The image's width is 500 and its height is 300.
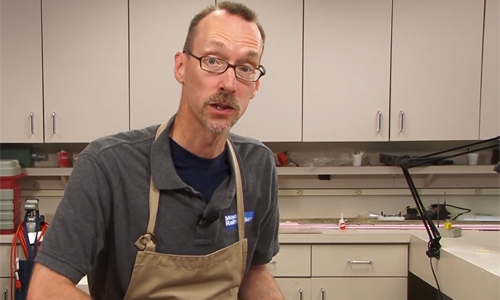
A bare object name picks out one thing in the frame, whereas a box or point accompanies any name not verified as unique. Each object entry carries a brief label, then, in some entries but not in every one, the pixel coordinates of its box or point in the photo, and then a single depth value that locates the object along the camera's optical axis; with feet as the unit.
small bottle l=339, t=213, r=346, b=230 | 7.82
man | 2.89
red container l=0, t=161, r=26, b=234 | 7.60
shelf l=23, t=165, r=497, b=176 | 8.44
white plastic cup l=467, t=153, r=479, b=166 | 8.70
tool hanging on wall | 7.02
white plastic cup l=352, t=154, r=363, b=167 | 8.65
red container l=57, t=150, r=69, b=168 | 8.66
